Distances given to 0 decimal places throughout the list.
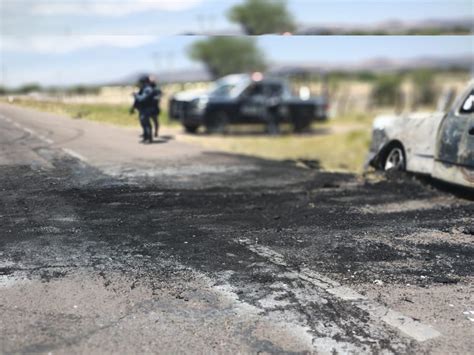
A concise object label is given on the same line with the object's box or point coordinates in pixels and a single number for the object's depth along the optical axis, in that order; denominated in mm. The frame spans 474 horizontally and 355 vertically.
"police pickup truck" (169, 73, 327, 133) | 16828
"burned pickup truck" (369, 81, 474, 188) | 6742
